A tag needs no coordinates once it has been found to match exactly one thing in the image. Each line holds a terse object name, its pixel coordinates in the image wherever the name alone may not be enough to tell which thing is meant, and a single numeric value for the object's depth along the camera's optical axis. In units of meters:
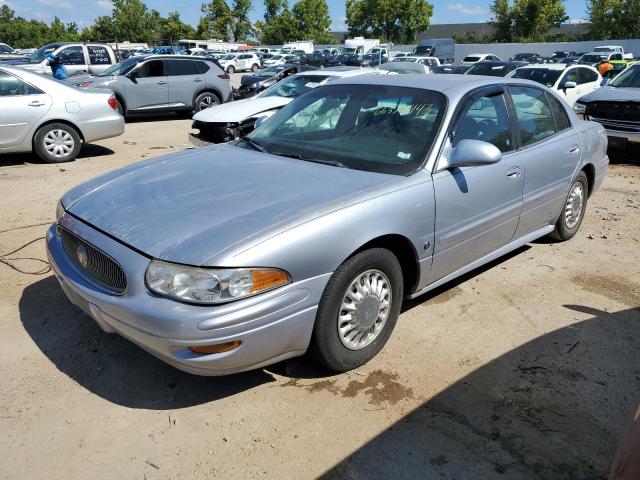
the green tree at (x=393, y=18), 72.00
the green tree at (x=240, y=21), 83.81
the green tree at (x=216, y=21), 82.81
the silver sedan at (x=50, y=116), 8.13
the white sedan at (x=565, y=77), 12.50
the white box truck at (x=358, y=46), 52.69
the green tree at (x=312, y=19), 78.12
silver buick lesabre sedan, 2.61
